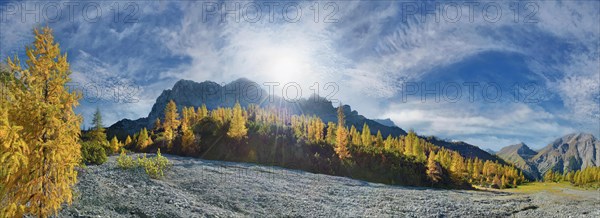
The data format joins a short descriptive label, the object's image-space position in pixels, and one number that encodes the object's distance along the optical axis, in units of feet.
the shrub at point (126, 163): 118.21
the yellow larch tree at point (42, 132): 45.27
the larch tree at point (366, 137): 390.83
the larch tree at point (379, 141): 383.12
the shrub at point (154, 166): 116.06
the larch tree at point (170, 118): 327.06
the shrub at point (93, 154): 136.44
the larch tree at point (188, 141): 282.97
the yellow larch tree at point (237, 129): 295.89
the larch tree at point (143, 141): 334.65
